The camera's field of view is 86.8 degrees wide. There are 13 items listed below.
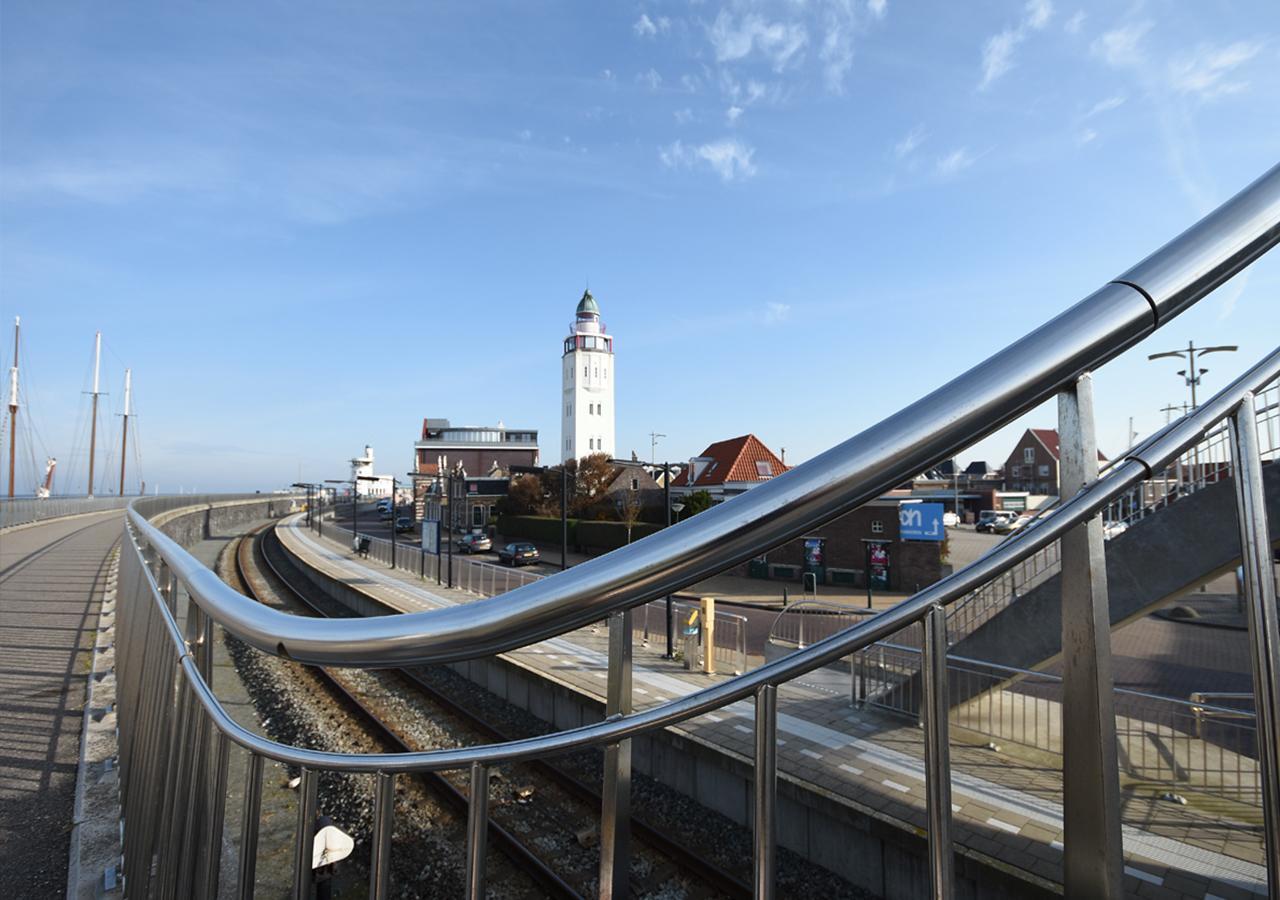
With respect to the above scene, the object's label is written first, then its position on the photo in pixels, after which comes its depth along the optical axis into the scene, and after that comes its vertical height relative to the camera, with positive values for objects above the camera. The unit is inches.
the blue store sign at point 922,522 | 796.0 -35.4
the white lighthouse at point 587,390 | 3666.3 +575.7
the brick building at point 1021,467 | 1900.2 +77.2
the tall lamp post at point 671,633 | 484.1 -101.2
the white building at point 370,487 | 4456.2 +56.0
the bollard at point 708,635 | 437.4 -91.7
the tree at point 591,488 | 1531.7 +14.1
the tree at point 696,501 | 1027.1 -12.0
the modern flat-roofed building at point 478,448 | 3582.7 +251.4
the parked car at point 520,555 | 1237.7 -110.9
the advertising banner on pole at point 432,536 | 877.2 -55.5
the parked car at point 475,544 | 1389.0 -101.6
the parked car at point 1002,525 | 1467.8 -73.4
